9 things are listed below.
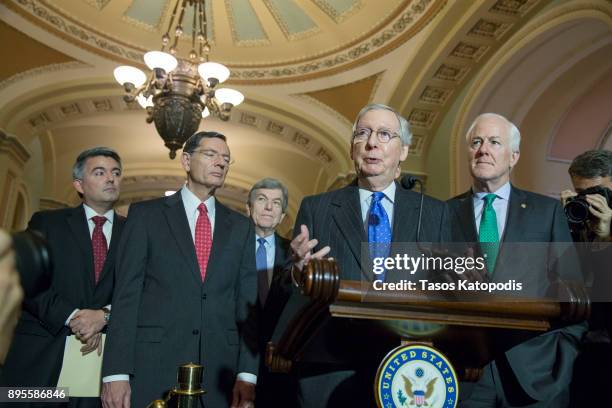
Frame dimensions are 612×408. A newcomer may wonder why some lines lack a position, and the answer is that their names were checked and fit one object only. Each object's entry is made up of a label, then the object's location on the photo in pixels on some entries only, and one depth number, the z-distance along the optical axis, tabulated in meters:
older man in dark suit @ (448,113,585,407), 1.45
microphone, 1.57
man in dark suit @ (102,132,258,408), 2.04
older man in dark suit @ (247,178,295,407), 2.32
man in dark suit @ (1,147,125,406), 2.28
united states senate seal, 1.09
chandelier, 5.63
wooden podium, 1.04
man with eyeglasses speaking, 1.28
